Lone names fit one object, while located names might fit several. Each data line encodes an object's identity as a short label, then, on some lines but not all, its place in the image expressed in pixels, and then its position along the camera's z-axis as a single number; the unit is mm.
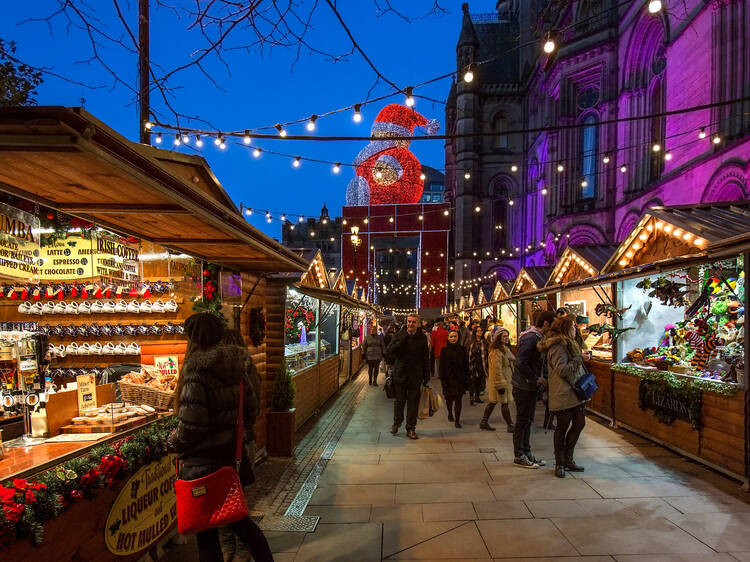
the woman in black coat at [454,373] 8266
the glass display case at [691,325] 5930
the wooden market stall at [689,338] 5281
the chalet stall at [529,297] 12734
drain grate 4066
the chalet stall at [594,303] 8469
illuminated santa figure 24297
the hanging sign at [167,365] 5453
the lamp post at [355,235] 15498
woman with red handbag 2672
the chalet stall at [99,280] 2234
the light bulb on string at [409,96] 5912
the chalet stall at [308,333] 7219
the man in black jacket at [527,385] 5703
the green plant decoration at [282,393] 6309
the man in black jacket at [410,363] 7266
